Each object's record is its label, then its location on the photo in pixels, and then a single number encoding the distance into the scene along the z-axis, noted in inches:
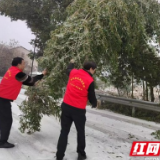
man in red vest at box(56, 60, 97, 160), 138.9
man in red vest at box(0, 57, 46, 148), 159.8
